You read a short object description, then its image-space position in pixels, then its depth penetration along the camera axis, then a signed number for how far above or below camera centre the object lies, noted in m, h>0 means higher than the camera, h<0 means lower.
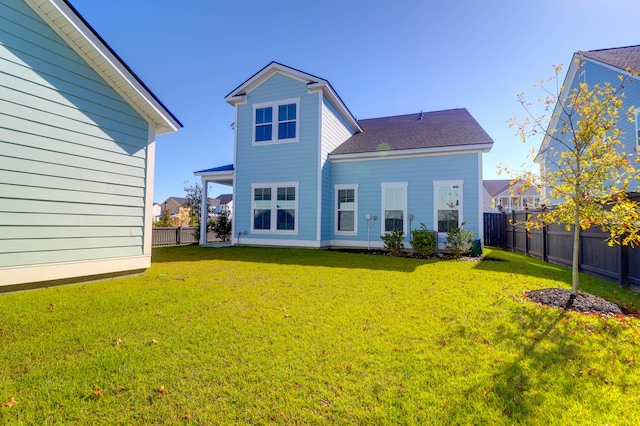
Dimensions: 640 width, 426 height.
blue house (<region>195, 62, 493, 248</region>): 10.86 +1.95
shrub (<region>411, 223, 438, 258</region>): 9.95 -0.75
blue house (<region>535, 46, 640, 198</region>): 10.95 +6.37
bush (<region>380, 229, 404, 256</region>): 10.57 -0.79
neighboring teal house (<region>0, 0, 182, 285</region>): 4.75 +1.26
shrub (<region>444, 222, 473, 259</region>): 9.84 -0.69
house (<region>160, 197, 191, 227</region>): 59.72 +3.16
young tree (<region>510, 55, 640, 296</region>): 4.48 +0.86
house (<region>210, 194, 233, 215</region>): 53.56 +3.68
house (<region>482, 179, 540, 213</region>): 38.62 +3.84
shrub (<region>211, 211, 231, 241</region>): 15.33 -0.45
